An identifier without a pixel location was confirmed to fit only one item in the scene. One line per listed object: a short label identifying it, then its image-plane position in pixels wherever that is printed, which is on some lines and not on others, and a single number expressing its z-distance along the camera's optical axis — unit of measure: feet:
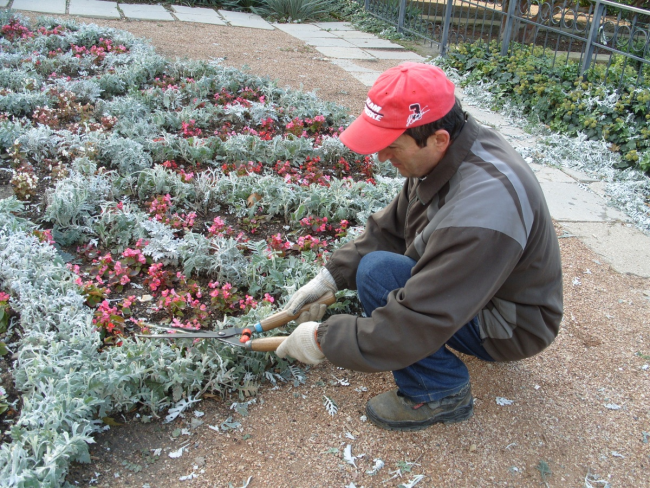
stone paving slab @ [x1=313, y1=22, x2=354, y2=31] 33.09
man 5.81
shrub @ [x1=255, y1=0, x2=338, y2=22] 33.60
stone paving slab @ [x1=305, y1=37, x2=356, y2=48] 28.64
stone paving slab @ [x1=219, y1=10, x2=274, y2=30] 31.31
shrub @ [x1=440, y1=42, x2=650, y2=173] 16.51
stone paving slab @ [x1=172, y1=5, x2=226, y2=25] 30.57
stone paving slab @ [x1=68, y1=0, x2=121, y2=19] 27.71
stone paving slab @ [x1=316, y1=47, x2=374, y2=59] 26.61
